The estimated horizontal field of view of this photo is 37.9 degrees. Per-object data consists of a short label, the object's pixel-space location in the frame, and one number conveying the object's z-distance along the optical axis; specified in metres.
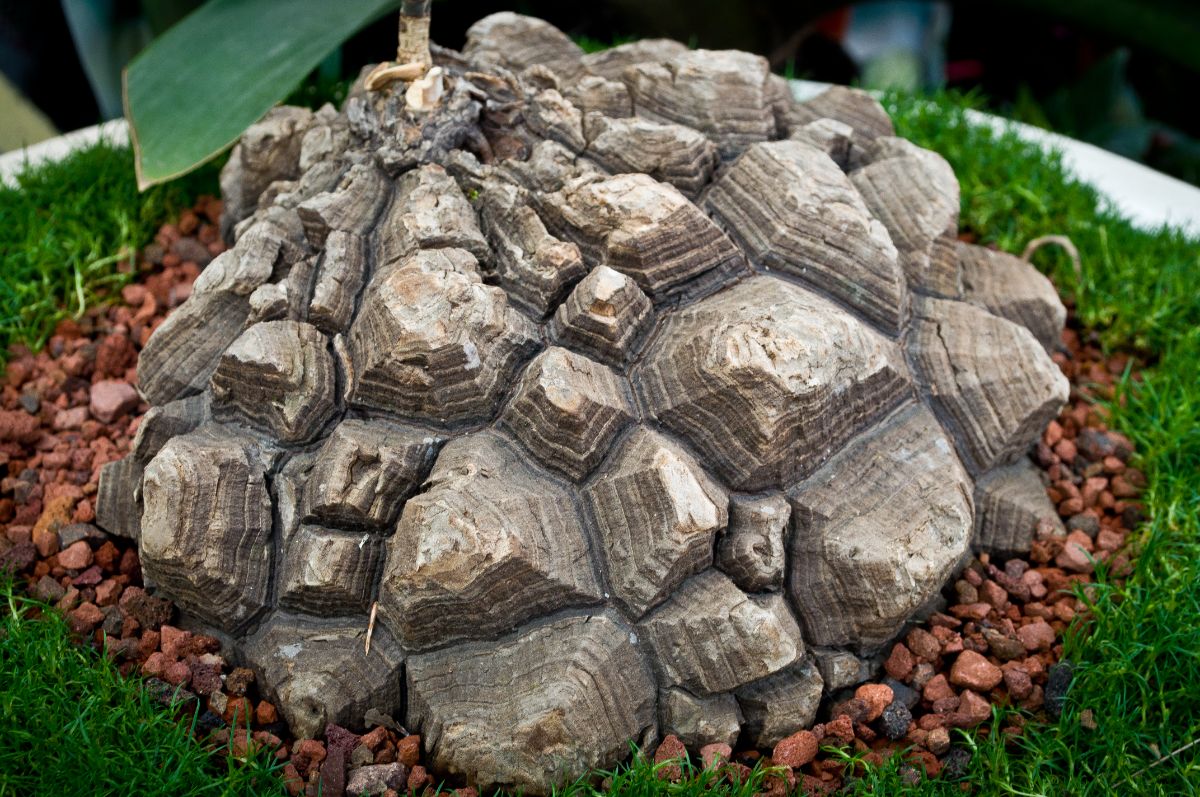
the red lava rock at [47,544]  0.44
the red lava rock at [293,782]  0.39
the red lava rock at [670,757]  0.39
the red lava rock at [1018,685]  0.42
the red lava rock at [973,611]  0.44
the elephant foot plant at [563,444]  0.39
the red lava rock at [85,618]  0.42
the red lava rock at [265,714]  0.40
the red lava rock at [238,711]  0.40
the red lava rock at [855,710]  0.41
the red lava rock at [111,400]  0.48
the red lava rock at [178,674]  0.41
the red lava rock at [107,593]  0.43
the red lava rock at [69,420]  0.48
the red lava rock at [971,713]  0.41
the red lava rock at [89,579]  0.44
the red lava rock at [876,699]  0.41
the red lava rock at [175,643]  0.41
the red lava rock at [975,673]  0.42
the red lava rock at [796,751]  0.40
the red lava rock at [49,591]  0.43
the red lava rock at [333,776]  0.39
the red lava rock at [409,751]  0.40
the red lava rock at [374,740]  0.40
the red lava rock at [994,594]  0.44
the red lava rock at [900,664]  0.42
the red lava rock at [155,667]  0.41
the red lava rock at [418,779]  0.39
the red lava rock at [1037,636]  0.43
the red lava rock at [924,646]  0.43
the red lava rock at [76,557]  0.44
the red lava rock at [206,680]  0.41
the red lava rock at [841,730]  0.41
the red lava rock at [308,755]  0.40
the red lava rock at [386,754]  0.40
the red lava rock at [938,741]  0.41
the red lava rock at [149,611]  0.42
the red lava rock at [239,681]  0.41
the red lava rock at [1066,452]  0.48
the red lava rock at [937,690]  0.42
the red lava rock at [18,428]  0.47
